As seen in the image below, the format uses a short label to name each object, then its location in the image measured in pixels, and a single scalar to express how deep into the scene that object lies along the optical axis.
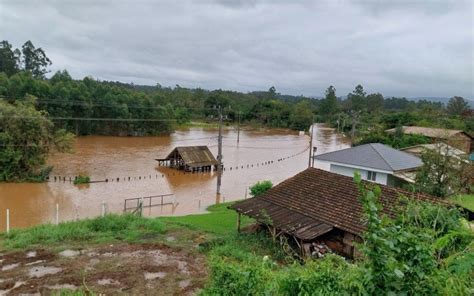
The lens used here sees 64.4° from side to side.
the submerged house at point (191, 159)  34.22
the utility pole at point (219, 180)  24.98
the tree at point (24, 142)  26.62
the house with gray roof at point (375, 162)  21.55
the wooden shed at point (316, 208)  12.53
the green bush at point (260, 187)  21.74
